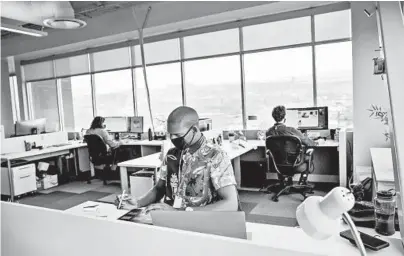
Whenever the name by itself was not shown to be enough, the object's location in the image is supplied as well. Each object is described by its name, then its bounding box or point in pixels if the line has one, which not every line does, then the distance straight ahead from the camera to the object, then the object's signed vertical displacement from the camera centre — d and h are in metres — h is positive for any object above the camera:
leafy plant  3.82 -0.13
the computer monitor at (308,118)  4.89 -0.18
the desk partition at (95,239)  0.76 -0.33
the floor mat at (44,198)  4.77 -1.20
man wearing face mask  1.83 -0.36
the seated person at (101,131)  5.40 -0.25
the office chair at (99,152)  5.30 -0.61
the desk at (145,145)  5.73 -0.56
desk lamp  0.64 -0.22
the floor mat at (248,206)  4.02 -1.24
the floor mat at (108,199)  4.67 -1.21
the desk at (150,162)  3.67 -0.57
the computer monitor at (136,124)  6.35 -0.19
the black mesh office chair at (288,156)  3.97 -0.62
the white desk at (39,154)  4.72 -0.54
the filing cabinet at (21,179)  4.75 -0.88
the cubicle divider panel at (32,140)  5.15 -0.36
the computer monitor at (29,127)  5.74 -0.13
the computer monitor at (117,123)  6.49 -0.16
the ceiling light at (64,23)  4.04 +1.23
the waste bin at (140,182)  3.52 -0.75
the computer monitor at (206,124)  4.65 -0.20
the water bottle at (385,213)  1.46 -0.51
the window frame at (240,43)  5.13 +1.45
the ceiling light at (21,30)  5.12 +1.53
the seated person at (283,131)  4.09 -0.30
